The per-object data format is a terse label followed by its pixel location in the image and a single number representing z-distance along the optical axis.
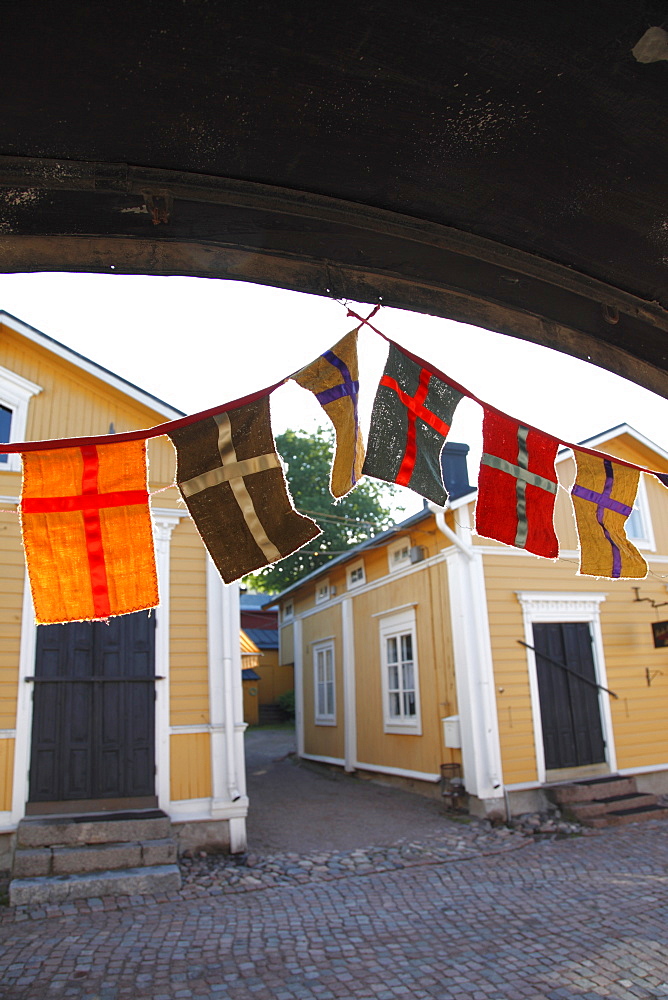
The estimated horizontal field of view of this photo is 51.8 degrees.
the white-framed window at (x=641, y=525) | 11.71
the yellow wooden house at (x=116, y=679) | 7.29
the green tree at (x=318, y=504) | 26.12
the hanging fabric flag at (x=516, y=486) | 3.47
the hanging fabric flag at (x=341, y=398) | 2.88
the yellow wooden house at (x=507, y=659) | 9.58
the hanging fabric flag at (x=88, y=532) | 2.64
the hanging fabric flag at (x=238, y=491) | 2.73
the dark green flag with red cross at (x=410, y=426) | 3.01
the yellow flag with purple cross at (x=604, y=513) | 4.01
